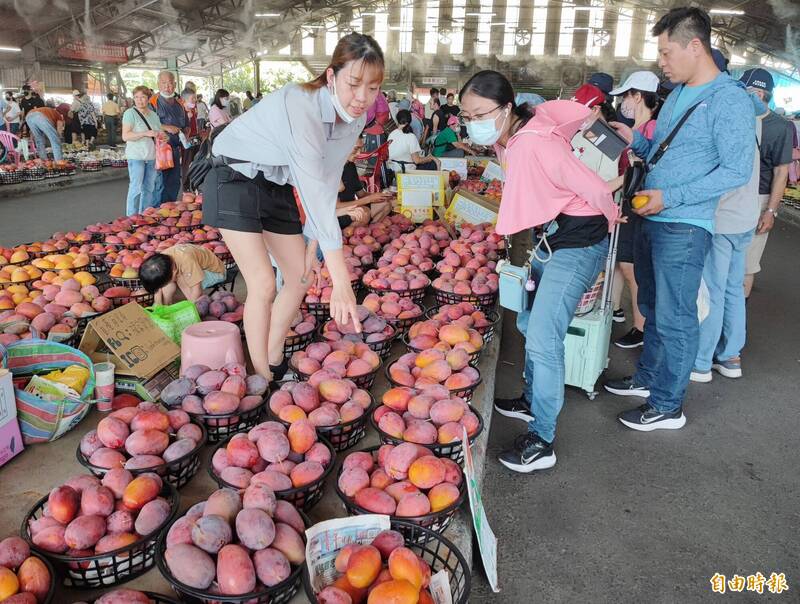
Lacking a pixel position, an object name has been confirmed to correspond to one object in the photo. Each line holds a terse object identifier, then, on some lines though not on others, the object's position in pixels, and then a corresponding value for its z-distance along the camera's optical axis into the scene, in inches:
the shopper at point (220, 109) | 326.2
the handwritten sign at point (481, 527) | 61.4
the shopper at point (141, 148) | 233.8
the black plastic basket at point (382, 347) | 106.7
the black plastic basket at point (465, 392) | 85.8
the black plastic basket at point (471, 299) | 127.4
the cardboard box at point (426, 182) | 205.9
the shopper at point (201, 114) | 530.6
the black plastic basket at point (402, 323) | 116.6
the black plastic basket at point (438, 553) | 52.3
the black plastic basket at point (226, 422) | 77.9
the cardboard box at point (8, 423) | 73.3
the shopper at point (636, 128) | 130.0
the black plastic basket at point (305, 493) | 62.1
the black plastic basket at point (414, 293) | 131.3
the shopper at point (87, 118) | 615.5
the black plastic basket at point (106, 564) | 53.6
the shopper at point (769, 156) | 137.4
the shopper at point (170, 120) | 267.4
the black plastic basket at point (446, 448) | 71.7
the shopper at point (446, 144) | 384.2
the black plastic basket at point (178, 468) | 66.6
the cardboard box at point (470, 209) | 190.4
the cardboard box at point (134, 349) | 92.4
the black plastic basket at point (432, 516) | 59.0
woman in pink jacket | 82.0
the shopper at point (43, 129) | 441.1
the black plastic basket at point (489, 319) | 118.6
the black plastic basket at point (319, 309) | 122.3
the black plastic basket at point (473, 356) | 101.1
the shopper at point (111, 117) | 607.2
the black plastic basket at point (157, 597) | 48.6
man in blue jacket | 91.1
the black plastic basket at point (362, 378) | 89.9
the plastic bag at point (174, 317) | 108.1
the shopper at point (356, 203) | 156.5
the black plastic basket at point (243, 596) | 47.9
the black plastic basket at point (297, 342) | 109.0
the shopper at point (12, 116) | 473.7
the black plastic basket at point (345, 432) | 76.0
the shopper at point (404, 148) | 279.9
